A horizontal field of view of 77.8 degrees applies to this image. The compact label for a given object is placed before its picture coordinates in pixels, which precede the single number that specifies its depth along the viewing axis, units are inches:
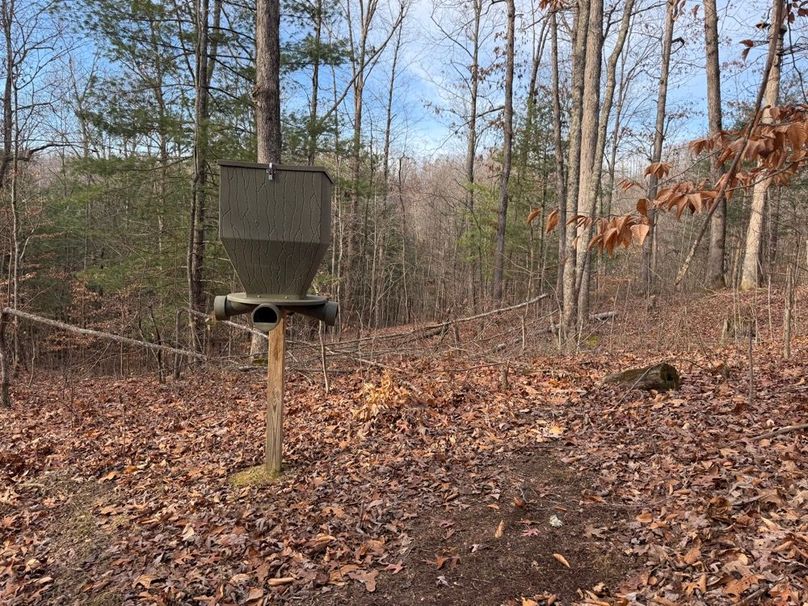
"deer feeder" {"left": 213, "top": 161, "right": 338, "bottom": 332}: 136.9
